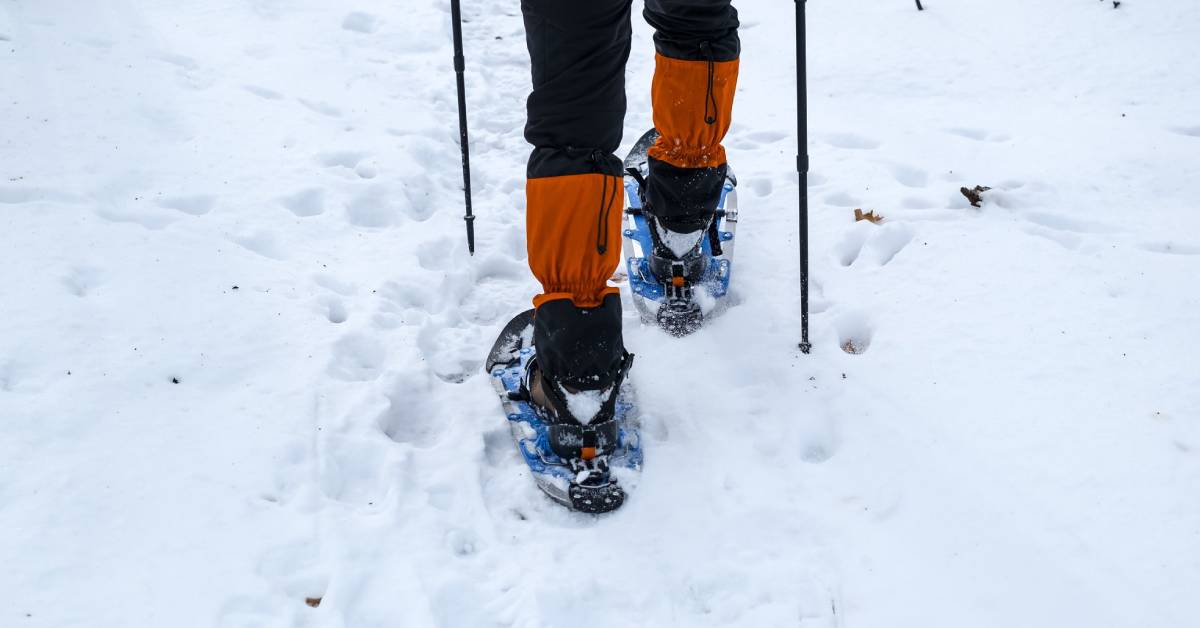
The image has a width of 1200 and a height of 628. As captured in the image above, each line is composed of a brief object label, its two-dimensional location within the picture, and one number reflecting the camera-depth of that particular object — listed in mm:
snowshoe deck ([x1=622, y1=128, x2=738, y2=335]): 2924
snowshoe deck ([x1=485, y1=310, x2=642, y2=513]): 2236
